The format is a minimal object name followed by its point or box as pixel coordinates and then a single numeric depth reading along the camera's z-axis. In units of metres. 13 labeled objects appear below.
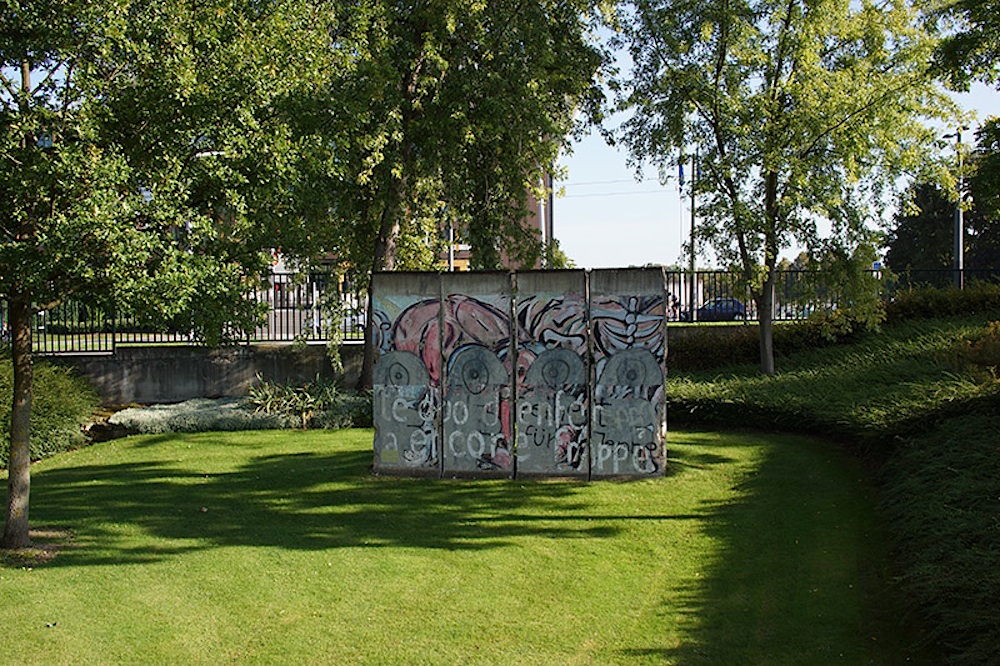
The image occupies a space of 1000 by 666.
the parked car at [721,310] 21.06
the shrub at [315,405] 17.27
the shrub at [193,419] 16.84
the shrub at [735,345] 19.31
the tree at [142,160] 7.57
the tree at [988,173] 9.89
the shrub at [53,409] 14.81
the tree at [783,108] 16.58
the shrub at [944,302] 18.61
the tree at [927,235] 44.00
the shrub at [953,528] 6.08
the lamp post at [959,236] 17.44
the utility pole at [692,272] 18.27
